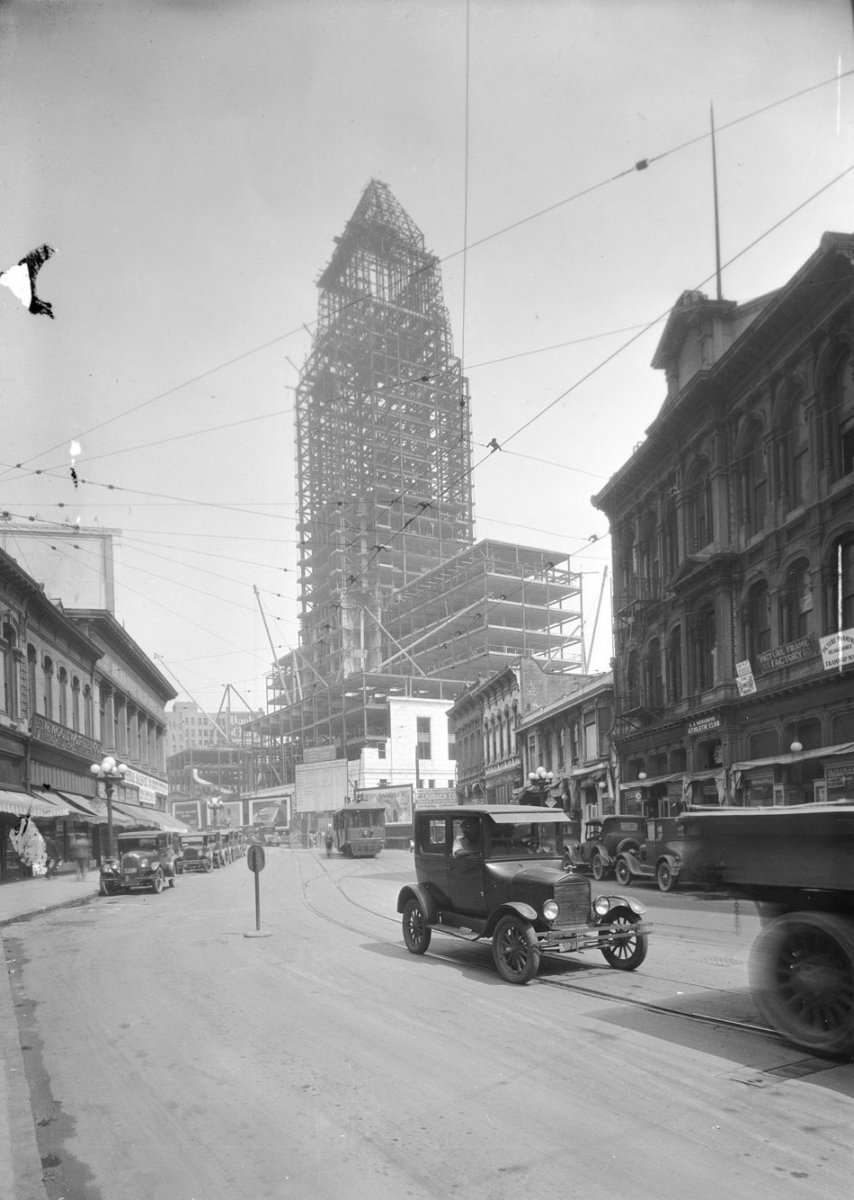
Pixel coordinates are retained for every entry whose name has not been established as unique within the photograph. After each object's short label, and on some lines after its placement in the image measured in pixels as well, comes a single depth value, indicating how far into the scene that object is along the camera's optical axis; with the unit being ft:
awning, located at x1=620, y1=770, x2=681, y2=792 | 101.68
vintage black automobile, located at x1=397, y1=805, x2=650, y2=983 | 31.86
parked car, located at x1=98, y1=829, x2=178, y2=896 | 80.43
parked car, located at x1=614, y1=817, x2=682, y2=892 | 72.43
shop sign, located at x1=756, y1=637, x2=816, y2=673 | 77.22
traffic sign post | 48.83
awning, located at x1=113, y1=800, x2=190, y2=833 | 138.94
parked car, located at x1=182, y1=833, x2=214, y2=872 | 123.44
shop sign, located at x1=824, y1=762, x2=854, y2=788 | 70.62
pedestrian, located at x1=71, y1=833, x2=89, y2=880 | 106.42
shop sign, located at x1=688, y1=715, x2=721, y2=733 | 91.61
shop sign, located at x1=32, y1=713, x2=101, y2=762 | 109.77
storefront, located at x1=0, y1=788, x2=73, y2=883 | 91.78
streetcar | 151.74
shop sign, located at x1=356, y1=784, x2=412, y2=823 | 217.15
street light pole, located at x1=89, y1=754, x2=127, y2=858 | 88.84
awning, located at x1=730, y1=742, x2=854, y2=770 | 70.38
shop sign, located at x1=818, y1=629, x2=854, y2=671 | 71.82
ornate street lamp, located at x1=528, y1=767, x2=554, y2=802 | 113.50
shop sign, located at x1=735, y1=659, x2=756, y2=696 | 87.04
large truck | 20.35
